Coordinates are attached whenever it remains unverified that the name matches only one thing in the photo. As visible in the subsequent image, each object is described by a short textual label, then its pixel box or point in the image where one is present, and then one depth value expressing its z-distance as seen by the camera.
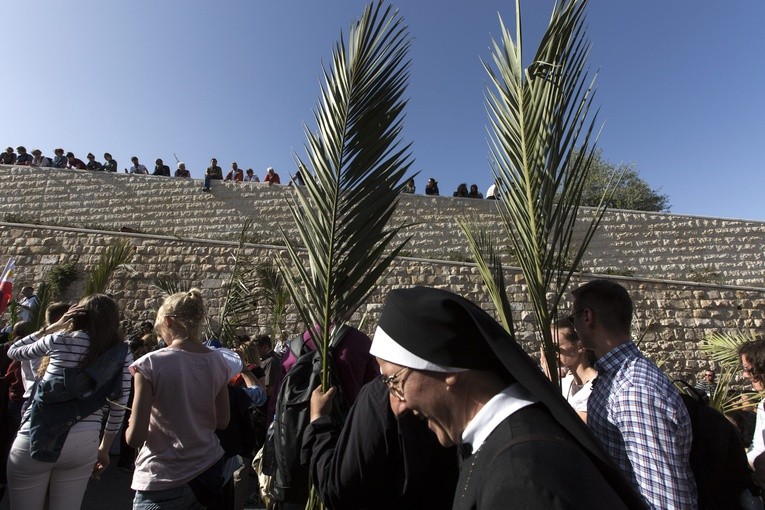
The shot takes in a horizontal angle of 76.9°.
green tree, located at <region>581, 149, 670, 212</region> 27.25
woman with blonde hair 2.38
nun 0.84
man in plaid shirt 1.60
